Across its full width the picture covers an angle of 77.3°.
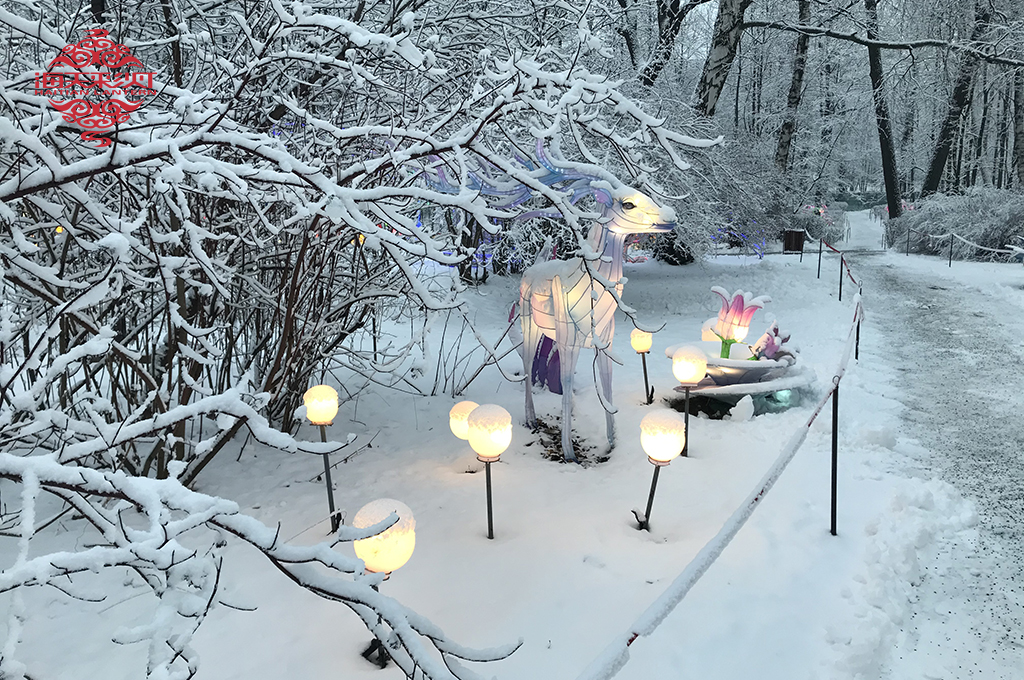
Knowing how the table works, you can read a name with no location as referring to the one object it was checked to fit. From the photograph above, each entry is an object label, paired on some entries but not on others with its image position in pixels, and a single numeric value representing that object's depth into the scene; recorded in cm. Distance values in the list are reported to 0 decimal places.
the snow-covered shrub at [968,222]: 1441
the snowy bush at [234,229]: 143
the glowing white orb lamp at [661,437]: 371
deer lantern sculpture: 453
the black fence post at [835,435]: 361
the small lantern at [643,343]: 591
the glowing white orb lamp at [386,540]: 255
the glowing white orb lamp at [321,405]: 394
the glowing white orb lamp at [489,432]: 369
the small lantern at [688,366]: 499
